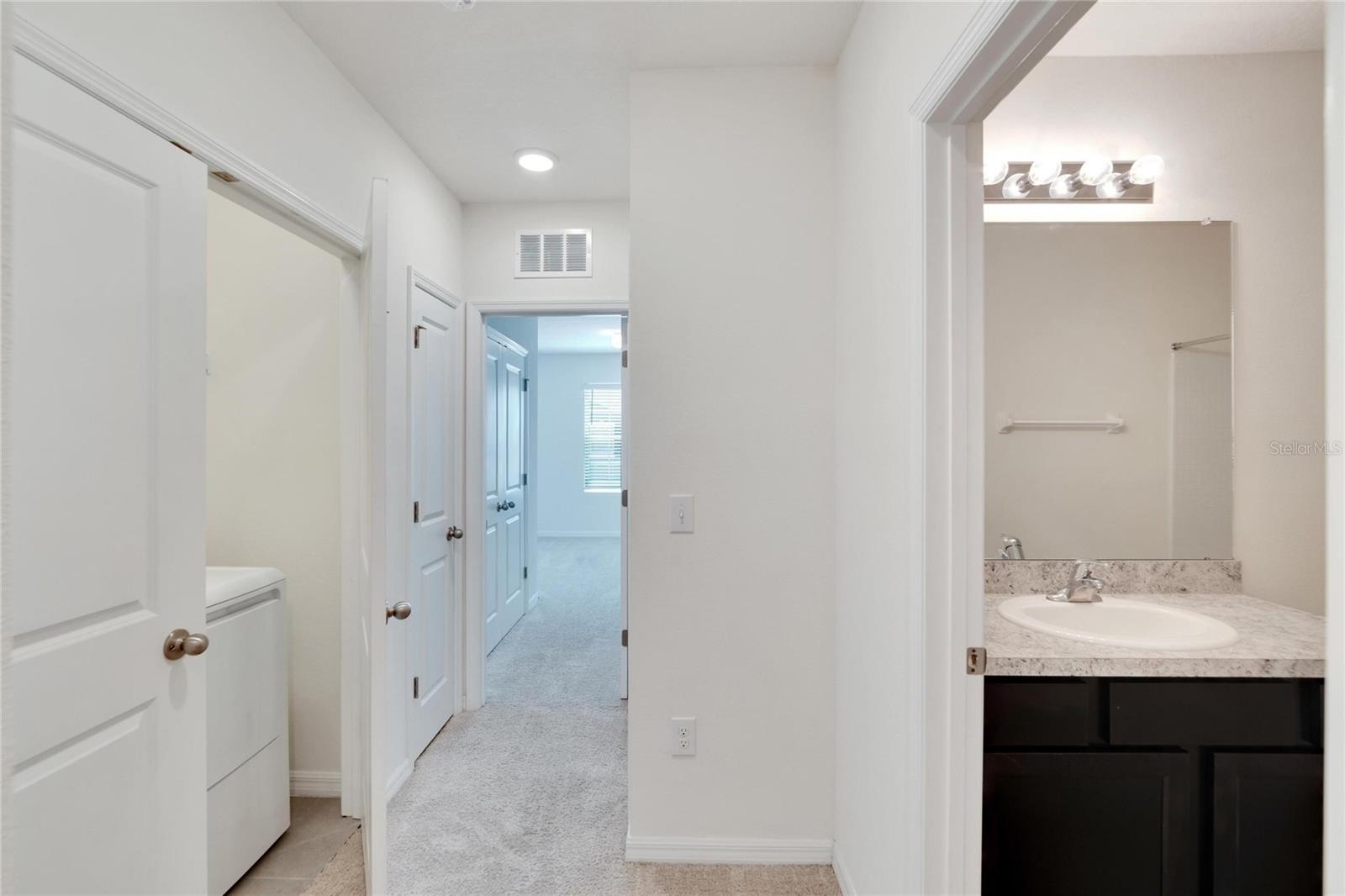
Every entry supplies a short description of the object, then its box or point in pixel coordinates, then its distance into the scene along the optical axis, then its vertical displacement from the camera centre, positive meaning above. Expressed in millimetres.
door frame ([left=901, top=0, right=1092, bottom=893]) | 1239 -105
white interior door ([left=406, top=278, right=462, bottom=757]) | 2562 -337
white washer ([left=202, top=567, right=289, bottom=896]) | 1754 -877
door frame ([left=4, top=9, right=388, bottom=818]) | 1136 +554
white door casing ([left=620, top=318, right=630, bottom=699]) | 2913 -571
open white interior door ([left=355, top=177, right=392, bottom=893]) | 1562 -325
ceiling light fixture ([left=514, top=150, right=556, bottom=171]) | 2529 +1238
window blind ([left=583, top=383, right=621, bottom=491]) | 8422 +105
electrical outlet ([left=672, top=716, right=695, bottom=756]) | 1946 -955
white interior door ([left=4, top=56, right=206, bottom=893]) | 1025 -105
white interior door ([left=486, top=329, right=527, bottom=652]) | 3918 -321
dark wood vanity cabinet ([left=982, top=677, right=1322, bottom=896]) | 1292 -742
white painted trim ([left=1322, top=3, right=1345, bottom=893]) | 495 -21
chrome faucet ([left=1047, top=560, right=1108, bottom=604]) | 1665 -400
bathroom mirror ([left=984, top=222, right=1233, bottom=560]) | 1766 +176
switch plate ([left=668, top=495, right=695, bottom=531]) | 1957 -227
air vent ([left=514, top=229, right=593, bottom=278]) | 3031 +981
